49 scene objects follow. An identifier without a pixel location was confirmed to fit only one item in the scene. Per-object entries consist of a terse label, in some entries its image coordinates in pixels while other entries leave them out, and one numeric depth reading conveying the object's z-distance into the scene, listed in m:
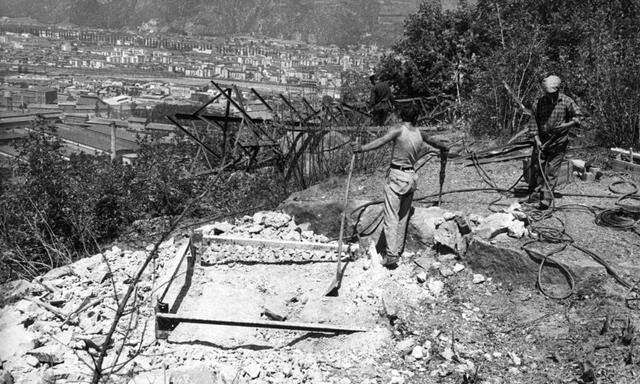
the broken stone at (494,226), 5.50
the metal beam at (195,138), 8.21
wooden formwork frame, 4.68
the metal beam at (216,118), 8.11
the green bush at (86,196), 7.09
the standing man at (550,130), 5.91
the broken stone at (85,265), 6.05
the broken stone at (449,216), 5.88
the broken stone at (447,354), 4.43
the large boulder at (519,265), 4.89
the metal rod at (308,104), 9.35
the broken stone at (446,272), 5.41
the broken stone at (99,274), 5.91
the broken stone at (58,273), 6.00
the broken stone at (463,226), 5.70
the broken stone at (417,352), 4.49
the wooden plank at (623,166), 7.38
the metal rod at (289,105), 8.77
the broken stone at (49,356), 4.52
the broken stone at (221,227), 6.77
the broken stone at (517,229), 5.47
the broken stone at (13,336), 4.65
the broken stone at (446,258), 5.61
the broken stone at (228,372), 4.27
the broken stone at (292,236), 6.68
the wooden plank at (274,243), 6.31
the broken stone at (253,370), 4.36
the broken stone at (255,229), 6.81
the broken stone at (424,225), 5.86
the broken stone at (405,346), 4.58
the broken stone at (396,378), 4.22
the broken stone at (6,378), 4.09
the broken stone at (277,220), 6.94
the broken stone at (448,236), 5.64
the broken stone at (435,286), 5.24
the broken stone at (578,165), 7.32
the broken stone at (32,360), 4.48
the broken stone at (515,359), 4.30
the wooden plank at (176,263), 5.68
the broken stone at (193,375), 4.00
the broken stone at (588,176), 7.31
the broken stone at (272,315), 5.17
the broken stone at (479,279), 5.25
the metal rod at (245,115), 8.06
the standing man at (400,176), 5.31
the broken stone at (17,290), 5.62
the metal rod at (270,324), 4.67
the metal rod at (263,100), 9.01
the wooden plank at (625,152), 7.55
